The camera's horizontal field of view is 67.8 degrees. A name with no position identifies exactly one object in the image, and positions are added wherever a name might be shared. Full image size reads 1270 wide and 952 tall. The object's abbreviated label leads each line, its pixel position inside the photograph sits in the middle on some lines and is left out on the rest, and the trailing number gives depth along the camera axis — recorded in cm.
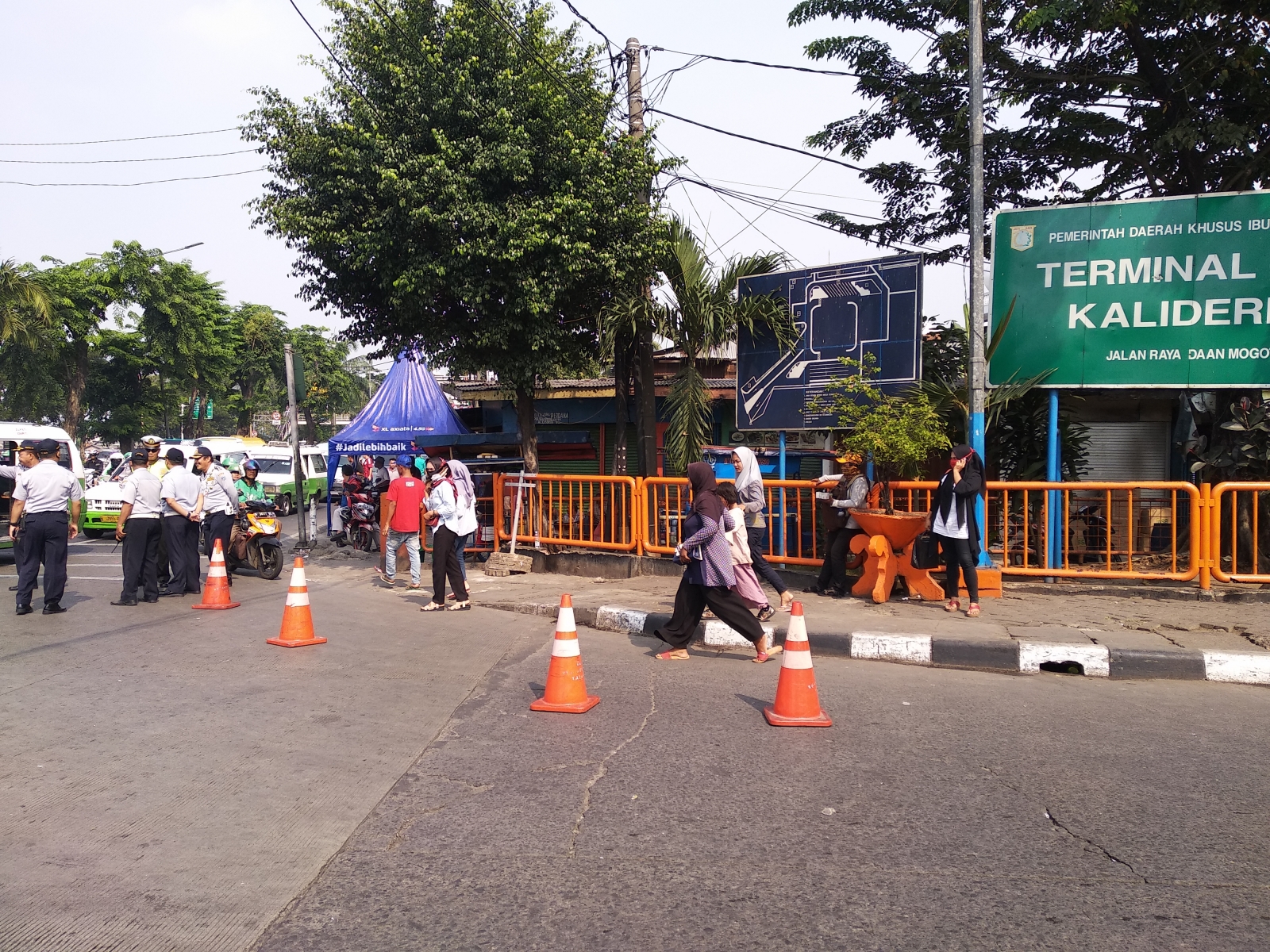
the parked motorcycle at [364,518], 1597
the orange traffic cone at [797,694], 550
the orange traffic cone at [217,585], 953
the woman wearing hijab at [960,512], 842
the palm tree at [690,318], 1227
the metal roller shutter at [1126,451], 1374
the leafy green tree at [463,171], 1147
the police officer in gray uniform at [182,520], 1005
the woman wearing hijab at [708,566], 708
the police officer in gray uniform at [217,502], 1118
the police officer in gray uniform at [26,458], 934
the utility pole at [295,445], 1573
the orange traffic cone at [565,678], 578
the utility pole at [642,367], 1300
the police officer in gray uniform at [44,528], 901
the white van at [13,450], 1325
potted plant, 923
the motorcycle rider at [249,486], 1285
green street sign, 968
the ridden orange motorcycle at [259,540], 1223
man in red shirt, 1130
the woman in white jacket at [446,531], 956
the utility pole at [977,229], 941
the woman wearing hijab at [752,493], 914
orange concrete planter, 920
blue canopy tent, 1842
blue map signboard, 1067
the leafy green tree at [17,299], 2219
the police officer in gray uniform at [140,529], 971
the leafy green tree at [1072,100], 1296
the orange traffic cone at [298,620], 771
